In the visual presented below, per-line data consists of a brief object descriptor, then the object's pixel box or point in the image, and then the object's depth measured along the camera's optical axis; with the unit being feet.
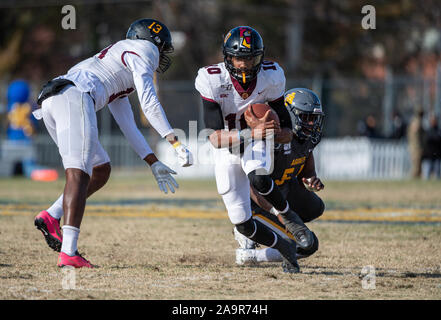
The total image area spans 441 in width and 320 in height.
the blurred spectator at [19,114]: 63.67
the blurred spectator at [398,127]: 64.80
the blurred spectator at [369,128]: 64.64
